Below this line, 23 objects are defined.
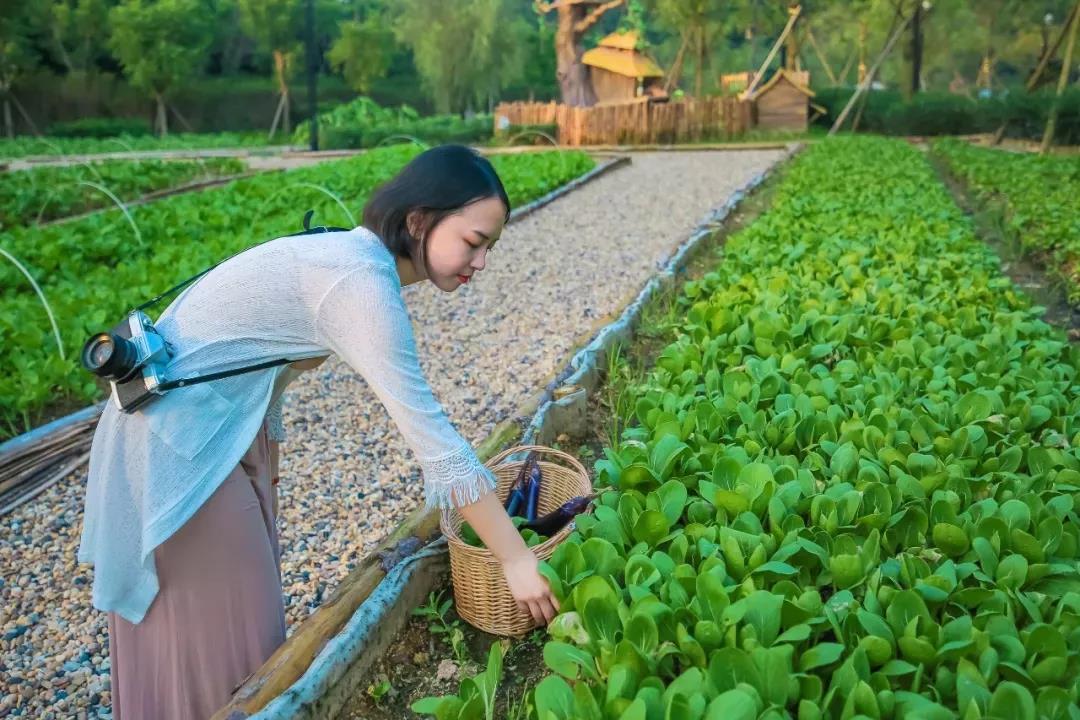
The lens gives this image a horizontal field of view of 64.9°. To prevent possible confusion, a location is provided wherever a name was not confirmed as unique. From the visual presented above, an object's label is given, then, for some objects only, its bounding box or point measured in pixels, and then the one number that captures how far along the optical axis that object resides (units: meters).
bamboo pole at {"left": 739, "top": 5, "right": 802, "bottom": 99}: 21.58
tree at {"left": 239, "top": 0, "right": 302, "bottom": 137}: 31.16
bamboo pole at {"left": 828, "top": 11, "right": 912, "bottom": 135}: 19.64
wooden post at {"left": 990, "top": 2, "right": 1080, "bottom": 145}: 17.95
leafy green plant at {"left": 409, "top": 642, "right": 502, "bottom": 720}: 1.53
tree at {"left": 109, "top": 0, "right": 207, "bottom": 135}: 28.55
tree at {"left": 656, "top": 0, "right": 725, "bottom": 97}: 26.48
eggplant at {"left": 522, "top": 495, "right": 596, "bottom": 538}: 2.13
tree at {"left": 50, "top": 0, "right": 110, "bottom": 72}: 29.84
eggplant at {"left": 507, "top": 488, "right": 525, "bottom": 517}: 2.34
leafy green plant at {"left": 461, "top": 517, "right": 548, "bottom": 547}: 2.09
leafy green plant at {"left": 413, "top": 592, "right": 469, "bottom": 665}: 2.06
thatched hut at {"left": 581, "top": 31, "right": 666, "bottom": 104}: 24.17
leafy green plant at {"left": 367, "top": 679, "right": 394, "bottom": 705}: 1.92
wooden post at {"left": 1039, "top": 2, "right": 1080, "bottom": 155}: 14.02
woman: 1.55
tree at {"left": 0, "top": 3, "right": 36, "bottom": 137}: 26.84
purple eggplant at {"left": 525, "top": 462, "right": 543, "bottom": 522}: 2.32
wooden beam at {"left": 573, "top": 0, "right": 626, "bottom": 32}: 21.02
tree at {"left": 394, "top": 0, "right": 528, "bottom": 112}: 31.28
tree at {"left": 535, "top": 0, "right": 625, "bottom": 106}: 21.64
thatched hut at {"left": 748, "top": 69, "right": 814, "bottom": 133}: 22.59
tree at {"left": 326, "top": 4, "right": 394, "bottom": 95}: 31.74
